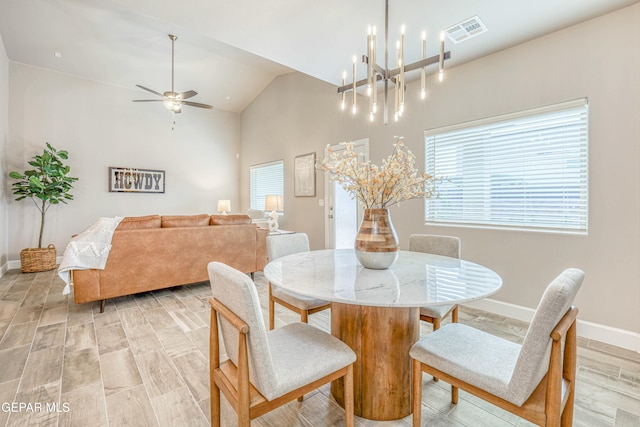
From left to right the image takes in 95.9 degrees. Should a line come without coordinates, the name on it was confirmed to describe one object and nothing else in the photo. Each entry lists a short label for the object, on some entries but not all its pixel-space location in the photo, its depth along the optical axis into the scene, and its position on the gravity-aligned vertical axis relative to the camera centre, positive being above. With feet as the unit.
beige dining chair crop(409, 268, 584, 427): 3.17 -2.03
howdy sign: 18.31 +2.06
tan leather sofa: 9.68 -1.61
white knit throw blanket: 9.02 -1.26
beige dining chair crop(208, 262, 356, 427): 3.37 -2.02
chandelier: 5.45 +2.85
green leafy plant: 14.56 +1.60
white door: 15.10 -0.30
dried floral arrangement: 5.25 +0.59
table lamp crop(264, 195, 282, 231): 16.89 +0.34
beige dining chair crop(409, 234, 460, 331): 5.87 -1.05
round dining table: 4.33 -1.82
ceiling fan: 14.25 +5.67
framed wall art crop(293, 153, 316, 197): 16.88 +2.12
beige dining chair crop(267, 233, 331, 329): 6.35 -1.97
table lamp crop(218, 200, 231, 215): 21.01 +0.37
